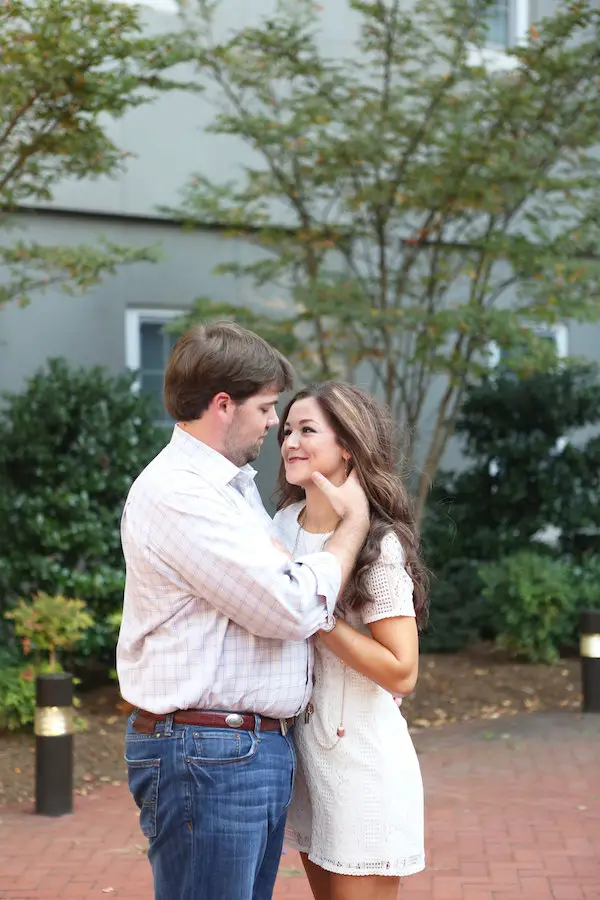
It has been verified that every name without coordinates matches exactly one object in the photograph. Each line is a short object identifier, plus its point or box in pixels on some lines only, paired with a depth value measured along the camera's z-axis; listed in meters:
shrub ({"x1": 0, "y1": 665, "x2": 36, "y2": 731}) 6.89
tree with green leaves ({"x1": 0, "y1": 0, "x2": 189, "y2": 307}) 6.69
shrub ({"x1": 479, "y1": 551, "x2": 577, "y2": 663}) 9.25
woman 2.81
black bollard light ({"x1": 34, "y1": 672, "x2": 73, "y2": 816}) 5.93
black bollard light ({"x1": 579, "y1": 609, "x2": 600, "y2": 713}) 7.97
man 2.50
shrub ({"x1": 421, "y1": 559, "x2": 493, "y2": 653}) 9.87
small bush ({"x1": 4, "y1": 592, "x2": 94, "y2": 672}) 7.14
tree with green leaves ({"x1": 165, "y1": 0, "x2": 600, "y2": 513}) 7.99
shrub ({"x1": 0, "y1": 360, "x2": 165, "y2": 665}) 7.77
